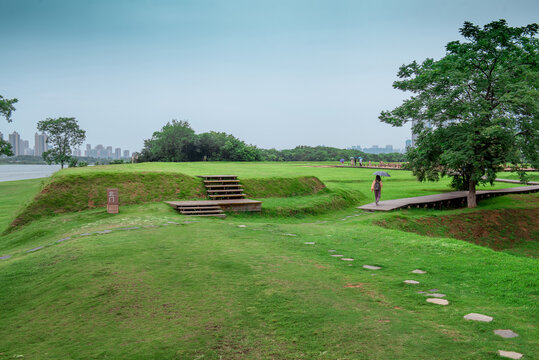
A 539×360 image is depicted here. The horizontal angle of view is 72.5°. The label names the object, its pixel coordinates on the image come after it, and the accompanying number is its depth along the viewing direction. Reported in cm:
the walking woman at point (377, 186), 2002
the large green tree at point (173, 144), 6303
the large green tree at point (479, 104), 1839
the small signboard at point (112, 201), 1485
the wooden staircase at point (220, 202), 1557
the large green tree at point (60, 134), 6781
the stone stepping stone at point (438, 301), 559
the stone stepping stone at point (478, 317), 493
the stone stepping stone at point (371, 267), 776
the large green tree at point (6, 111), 3519
